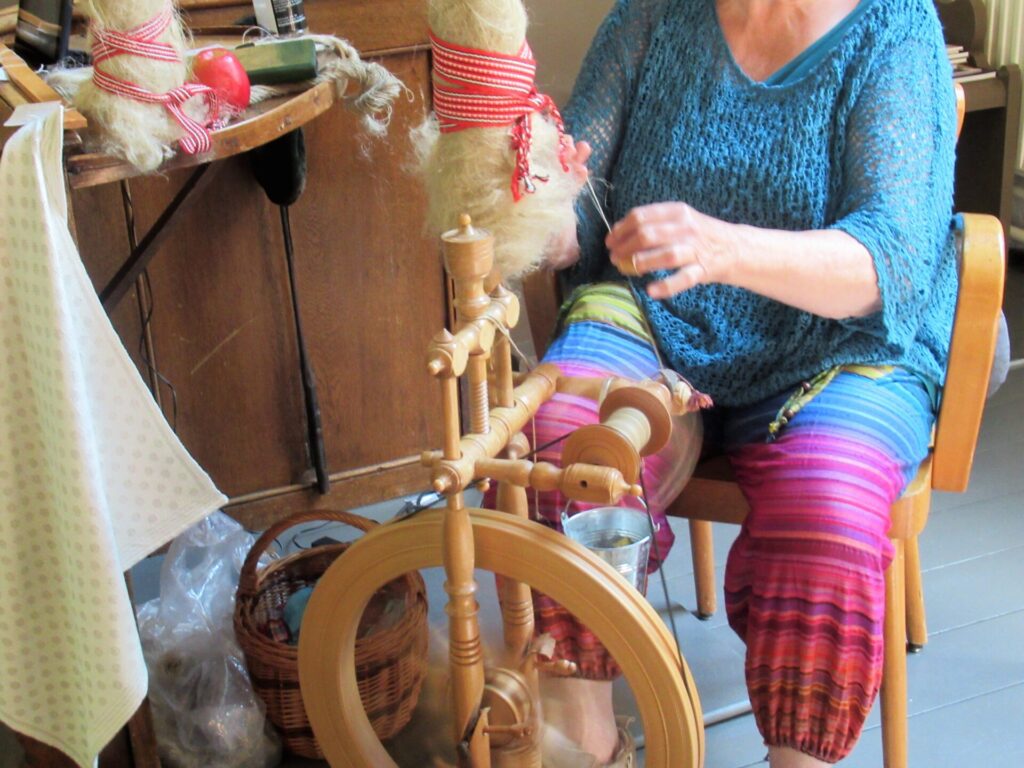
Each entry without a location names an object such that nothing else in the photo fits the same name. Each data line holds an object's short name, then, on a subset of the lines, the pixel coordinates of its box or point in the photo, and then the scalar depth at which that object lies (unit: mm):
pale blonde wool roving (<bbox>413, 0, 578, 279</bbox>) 900
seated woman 1108
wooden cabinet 1878
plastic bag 1499
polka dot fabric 1034
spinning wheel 926
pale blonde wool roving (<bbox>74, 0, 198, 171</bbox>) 1102
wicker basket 1468
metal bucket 1124
